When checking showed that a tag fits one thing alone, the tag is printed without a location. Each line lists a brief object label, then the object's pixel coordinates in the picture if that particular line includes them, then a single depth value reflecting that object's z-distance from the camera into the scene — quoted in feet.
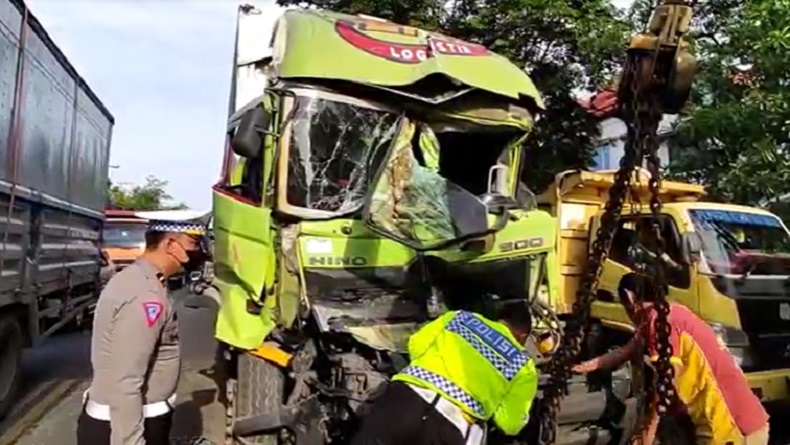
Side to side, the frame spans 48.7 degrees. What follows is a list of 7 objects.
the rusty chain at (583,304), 10.79
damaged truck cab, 16.99
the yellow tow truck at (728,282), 24.40
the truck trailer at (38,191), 22.77
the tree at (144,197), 169.68
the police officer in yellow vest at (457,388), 11.25
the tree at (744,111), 28.35
